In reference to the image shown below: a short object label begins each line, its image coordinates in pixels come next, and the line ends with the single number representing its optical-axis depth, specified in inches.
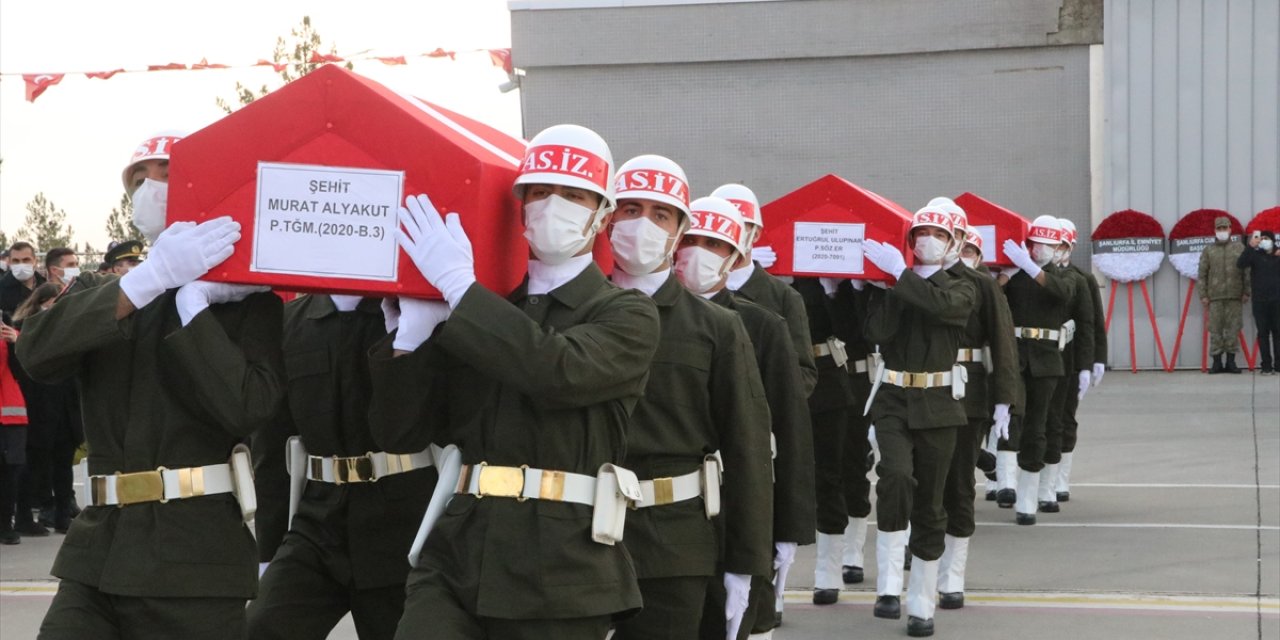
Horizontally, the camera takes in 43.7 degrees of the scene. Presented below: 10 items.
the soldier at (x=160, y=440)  177.9
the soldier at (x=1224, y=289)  855.1
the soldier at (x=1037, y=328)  494.3
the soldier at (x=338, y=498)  214.4
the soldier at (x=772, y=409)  219.8
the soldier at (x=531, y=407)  163.2
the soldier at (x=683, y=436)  201.2
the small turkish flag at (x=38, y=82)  677.9
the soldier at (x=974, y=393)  359.6
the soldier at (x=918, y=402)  337.4
